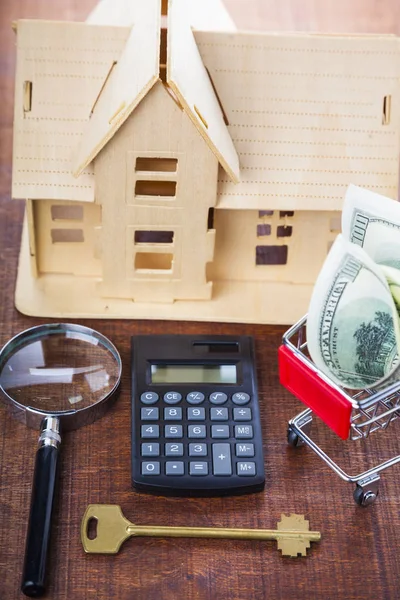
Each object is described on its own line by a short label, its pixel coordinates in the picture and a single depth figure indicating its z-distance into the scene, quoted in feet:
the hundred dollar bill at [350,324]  2.80
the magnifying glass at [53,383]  3.01
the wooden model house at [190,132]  3.22
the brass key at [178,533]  2.89
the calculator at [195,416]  3.02
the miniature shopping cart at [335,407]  2.78
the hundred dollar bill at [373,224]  2.90
